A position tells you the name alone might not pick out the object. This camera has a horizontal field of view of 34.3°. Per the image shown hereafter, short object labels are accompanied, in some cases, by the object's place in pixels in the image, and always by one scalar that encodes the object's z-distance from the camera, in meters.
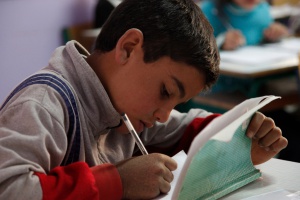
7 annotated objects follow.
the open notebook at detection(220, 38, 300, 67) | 2.46
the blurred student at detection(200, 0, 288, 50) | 3.07
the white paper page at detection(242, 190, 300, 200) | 0.91
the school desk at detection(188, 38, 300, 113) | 2.36
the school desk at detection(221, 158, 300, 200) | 0.93
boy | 0.81
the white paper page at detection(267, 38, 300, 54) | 2.75
